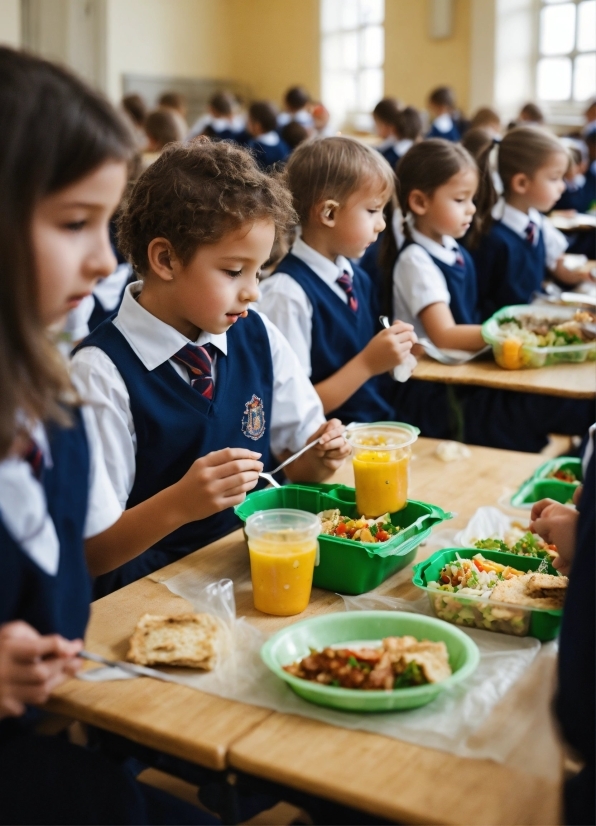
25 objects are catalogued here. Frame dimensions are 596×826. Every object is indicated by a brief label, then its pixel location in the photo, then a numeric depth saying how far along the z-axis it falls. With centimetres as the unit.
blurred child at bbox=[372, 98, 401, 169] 820
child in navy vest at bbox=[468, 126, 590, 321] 389
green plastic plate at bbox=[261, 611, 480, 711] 109
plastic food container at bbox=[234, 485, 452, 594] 141
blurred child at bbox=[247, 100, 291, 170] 869
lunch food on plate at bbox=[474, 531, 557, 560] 154
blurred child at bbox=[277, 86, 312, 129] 990
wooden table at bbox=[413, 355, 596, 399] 268
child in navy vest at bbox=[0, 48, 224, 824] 101
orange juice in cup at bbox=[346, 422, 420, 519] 162
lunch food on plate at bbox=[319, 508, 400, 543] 151
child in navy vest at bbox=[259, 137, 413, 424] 247
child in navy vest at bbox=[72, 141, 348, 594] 167
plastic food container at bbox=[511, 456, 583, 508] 186
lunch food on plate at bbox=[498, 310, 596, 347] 297
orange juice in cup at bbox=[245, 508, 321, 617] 135
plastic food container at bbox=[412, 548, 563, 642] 128
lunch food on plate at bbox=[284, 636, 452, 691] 111
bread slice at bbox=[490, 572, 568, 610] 130
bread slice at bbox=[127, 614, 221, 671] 121
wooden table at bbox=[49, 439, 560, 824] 96
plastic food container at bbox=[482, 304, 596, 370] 289
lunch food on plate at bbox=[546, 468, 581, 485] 208
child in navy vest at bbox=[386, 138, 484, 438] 318
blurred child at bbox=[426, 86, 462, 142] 921
